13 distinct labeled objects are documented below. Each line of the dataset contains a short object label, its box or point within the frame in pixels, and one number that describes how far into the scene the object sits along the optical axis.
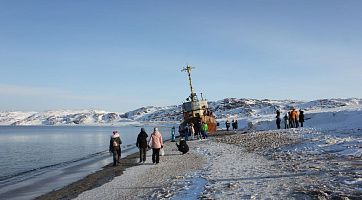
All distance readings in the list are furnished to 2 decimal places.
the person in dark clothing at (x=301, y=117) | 39.88
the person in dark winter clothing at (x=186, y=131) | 39.81
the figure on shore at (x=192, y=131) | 43.26
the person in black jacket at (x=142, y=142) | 22.59
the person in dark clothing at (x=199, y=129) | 41.87
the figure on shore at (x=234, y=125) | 64.34
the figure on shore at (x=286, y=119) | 41.58
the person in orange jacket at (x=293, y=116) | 39.34
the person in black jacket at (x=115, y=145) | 22.07
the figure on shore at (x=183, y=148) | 26.02
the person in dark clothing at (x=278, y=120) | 43.28
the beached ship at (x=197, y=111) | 56.19
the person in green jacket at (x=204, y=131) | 41.25
